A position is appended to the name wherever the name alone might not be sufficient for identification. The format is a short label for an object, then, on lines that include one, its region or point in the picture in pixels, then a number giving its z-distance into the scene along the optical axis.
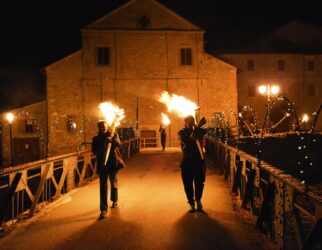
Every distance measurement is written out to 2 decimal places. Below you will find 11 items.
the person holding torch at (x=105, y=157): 6.81
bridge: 5.17
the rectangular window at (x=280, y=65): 37.84
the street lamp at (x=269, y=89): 16.67
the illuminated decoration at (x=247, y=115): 36.16
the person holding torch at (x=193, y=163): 6.88
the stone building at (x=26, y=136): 31.25
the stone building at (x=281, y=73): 37.56
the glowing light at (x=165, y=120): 30.65
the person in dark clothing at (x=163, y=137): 24.33
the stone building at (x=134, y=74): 29.81
